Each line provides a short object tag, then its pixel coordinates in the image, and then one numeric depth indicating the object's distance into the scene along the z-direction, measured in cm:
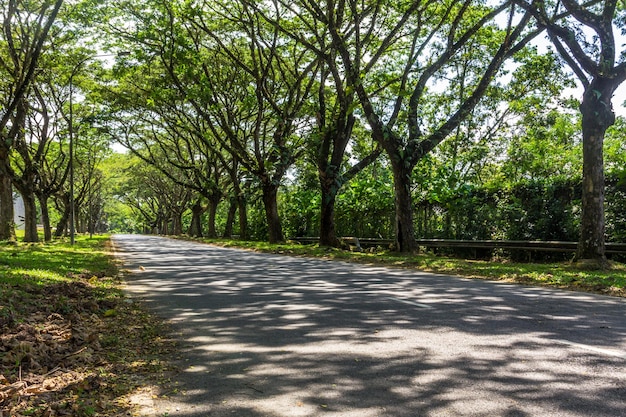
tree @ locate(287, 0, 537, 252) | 1605
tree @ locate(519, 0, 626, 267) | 1280
